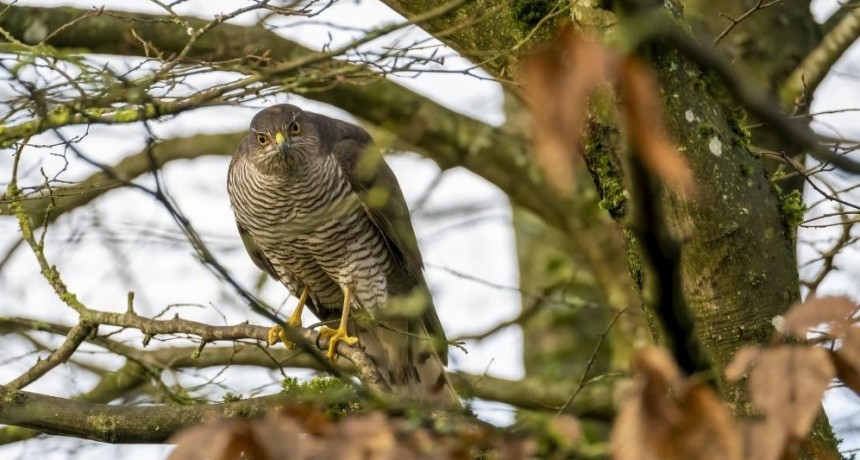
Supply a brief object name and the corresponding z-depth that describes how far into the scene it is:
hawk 12.46
